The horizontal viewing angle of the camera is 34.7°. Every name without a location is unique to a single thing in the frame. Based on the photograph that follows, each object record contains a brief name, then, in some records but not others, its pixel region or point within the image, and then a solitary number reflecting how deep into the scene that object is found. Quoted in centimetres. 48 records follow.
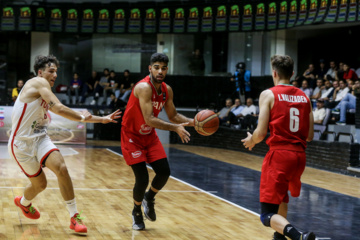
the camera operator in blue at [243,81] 1864
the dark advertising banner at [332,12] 1544
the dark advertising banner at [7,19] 2012
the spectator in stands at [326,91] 1506
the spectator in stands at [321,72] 1702
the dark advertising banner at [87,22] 2056
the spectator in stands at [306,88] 1587
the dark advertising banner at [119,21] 2034
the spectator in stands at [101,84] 2045
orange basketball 580
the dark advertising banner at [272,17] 1758
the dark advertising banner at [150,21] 2003
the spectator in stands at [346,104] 1355
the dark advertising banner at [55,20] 2056
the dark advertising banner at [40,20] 2048
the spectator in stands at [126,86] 1970
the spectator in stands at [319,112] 1396
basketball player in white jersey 568
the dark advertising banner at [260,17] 1794
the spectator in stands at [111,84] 2022
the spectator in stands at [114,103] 1844
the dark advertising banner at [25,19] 2020
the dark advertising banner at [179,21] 1965
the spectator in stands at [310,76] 1664
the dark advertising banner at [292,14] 1682
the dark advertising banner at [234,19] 1856
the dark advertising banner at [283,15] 1720
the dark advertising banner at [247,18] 1829
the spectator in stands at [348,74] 1542
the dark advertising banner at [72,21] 2056
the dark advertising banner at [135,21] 2020
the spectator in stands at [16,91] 1898
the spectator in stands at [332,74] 1605
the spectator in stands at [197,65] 2098
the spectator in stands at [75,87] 2062
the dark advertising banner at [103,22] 2048
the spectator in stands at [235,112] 1716
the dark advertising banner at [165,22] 1988
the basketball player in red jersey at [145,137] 585
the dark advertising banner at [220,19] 1883
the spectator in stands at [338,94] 1436
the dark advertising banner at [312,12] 1608
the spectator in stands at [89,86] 2064
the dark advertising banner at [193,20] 1939
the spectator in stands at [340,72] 1598
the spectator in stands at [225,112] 1783
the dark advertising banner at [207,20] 1911
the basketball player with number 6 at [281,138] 458
